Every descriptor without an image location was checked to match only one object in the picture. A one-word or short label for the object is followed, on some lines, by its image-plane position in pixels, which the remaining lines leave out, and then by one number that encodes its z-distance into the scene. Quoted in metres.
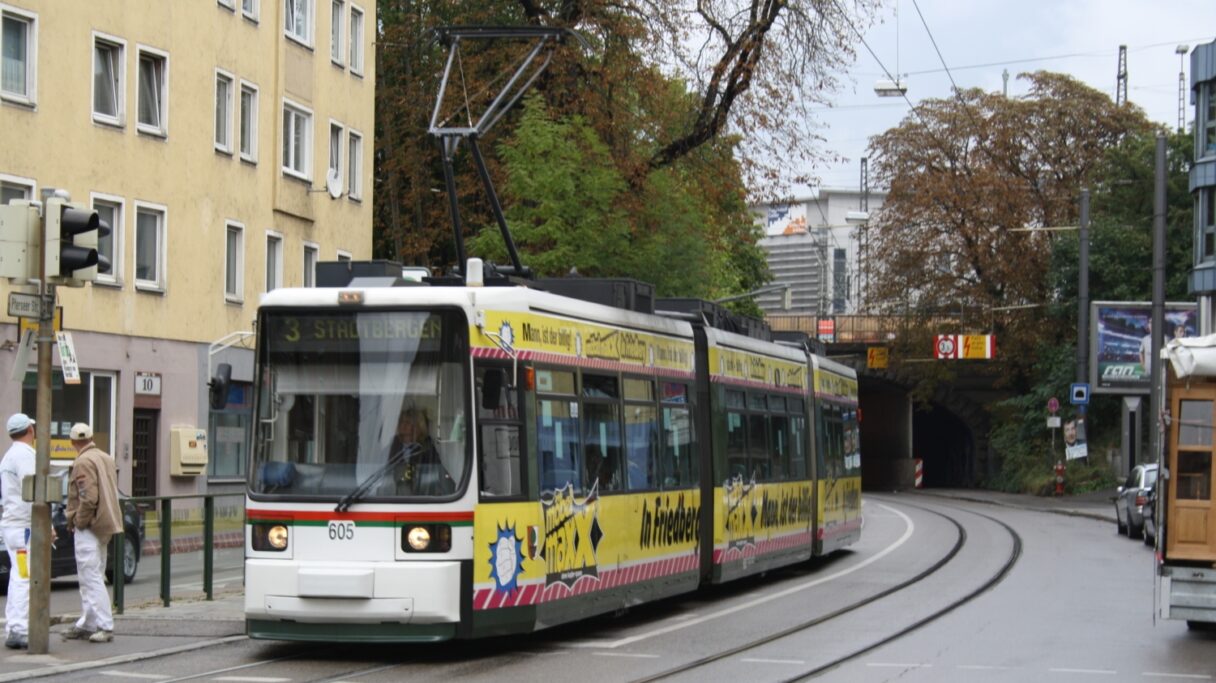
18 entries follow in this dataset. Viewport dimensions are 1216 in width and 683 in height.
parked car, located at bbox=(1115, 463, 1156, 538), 33.22
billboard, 50.38
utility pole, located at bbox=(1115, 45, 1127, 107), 73.19
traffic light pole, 13.63
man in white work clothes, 14.17
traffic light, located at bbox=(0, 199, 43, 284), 13.68
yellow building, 31.06
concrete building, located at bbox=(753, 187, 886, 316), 103.75
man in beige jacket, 14.45
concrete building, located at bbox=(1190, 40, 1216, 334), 50.47
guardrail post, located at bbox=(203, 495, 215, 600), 18.27
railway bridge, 70.88
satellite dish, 40.66
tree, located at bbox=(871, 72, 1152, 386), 65.69
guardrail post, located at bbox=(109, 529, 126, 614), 16.89
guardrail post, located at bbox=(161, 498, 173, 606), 17.95
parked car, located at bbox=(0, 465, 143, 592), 17.67
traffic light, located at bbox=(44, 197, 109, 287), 13.62
